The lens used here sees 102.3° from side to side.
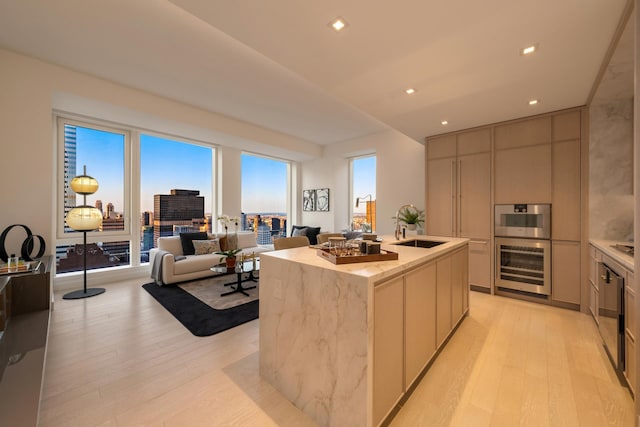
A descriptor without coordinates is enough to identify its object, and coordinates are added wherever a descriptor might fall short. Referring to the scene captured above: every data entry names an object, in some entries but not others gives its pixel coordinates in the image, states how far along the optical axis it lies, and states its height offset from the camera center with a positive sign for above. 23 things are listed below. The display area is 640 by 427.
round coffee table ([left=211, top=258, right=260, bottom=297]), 3.81 -0.86
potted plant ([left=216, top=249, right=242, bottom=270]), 3.92 -0.73
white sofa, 4.21 -0.88
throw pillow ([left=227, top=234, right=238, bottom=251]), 5.34 -0.62
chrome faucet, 2.87 -0.24
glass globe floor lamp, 3.61 -0.06
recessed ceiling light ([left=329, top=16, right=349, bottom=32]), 1.82 +1.36
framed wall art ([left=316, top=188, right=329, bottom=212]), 6.95 +0.34
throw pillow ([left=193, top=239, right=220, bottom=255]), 4.88 -0.66
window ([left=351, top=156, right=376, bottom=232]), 6.19 +0.52
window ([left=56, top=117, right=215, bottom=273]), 4.22 +0.41
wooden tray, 1.60 -0.29
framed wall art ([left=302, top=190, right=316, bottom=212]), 7.29 +0.34
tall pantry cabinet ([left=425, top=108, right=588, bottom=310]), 3.23 +0.42
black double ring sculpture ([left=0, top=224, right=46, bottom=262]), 2.87 -0.40
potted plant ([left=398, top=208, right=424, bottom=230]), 4.58 -0.10
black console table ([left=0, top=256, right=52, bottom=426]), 1.30 -0.97
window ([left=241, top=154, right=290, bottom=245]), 6.64 +0.44
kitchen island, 1.36 -0.73
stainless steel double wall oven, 3.41 -0.49
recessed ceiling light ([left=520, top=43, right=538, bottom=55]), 2.05 +1.32
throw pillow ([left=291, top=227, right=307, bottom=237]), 6.57 -0.51
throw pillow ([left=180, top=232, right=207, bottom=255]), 4.88 -0.57
